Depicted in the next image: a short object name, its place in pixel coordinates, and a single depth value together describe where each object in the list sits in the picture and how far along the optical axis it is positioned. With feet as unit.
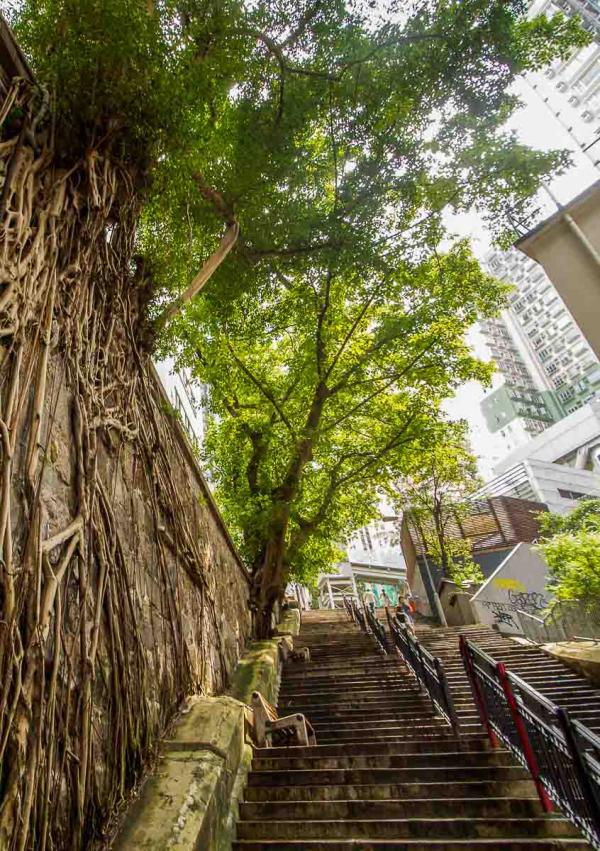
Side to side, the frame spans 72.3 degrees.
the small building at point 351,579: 91.09
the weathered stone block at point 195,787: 7.22
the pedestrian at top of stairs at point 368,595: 97.70
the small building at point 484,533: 58.08
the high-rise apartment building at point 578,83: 110.63
